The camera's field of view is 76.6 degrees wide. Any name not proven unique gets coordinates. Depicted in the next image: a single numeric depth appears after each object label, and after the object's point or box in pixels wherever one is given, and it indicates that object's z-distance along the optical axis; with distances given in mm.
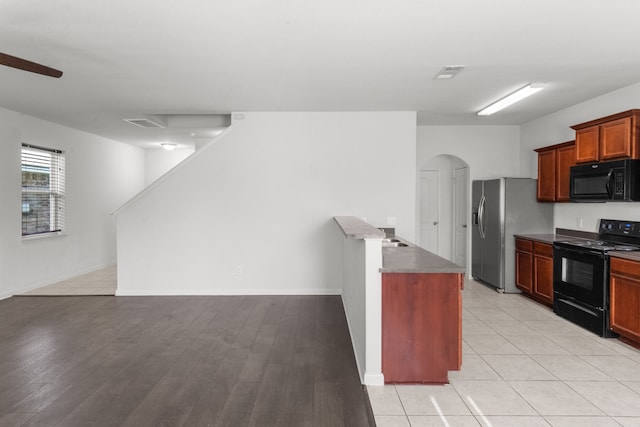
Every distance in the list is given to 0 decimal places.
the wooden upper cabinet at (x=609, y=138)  3943
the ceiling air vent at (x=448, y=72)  3703
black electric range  3922
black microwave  4012
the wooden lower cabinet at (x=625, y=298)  3547
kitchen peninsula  2902
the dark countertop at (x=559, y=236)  5000
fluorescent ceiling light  4304
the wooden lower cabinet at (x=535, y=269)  4949
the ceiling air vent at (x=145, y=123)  5887
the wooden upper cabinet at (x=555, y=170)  5074
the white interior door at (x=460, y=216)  6828
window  5980
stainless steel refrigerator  5754
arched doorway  7246
